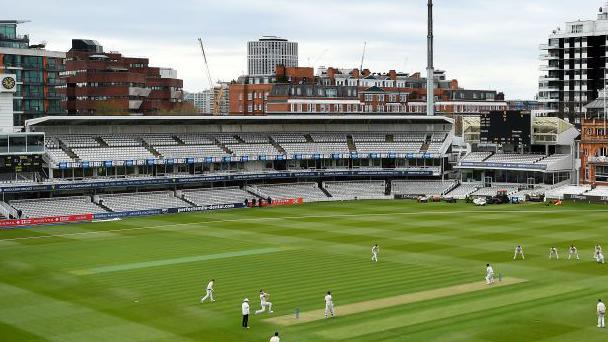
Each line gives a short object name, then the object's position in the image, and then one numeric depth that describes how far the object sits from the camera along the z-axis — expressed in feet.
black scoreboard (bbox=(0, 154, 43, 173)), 277.85
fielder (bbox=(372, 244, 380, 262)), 188.14
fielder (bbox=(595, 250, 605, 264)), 181.42
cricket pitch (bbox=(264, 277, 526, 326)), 132.46
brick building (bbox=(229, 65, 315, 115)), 559.38
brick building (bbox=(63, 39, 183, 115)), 502.79
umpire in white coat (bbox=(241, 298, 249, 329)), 126.93
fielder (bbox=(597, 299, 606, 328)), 124.47
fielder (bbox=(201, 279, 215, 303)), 145.83
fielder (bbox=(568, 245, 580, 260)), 188.14
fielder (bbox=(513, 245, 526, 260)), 188.97
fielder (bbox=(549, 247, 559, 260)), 188.87
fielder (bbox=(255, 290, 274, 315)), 135.85
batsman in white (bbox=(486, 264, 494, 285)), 158.30
